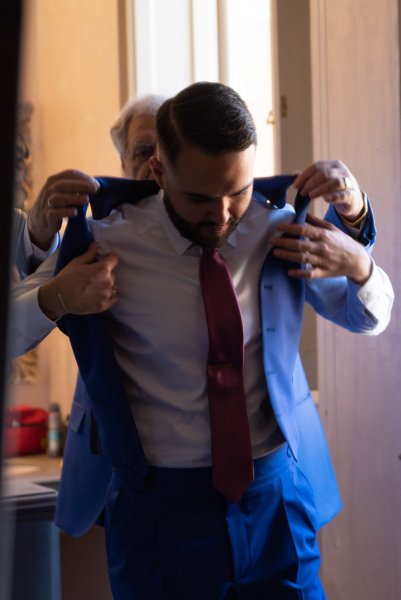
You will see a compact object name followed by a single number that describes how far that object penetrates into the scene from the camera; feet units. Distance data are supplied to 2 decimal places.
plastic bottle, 15.69
